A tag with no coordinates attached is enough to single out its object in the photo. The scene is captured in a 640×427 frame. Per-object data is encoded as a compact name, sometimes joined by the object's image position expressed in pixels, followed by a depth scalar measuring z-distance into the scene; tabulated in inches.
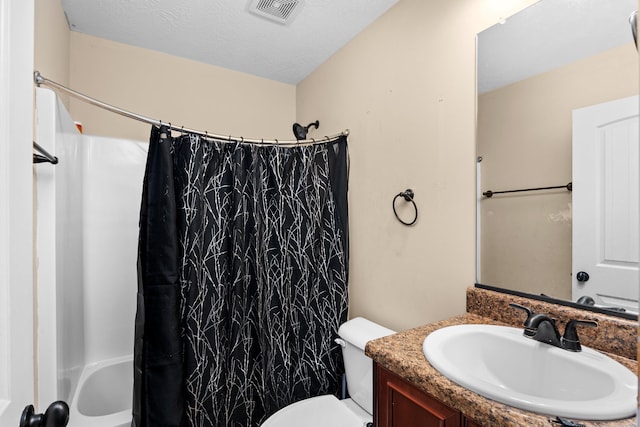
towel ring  60.4
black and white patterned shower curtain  55.9
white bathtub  67.1
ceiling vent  64.6
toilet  56.8
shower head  79.6
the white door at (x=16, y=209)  21.9
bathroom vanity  25.4
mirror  37.6
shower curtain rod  44.3
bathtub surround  44.9
